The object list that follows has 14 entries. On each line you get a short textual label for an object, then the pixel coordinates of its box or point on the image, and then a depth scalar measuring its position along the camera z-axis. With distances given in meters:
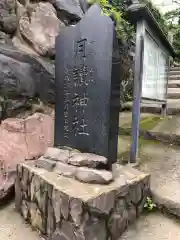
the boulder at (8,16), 2.98
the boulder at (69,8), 3.79
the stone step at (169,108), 4.28
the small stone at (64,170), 1.80
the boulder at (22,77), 2.56
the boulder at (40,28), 3.16
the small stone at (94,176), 1.67
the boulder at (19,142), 2.29
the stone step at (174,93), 5.02
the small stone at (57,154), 1.95
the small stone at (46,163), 1.96
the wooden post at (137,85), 2.45
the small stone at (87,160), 1.75
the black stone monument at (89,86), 1.77
